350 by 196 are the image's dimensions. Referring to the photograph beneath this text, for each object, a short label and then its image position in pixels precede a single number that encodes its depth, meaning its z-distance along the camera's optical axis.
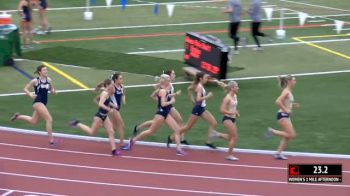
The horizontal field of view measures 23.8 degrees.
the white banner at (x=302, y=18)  30.44
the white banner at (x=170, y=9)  32.75
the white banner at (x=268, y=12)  31.79
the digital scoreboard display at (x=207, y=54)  21.77
